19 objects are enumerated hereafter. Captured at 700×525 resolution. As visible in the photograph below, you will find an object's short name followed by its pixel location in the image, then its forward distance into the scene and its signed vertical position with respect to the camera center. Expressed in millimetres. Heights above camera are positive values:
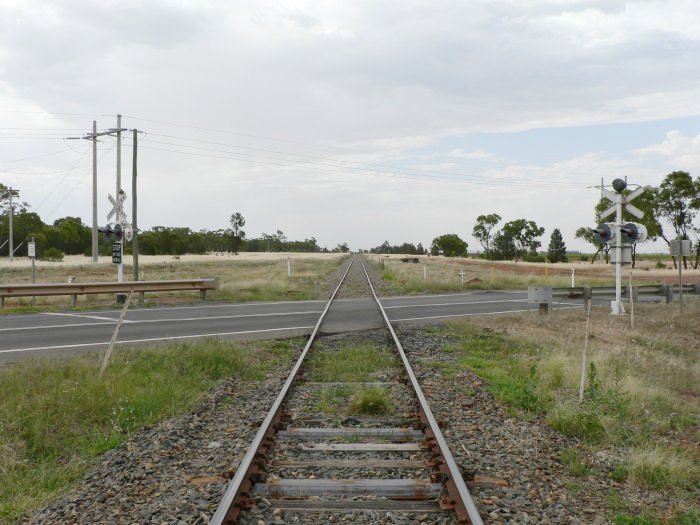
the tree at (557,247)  103638 +1991
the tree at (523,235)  111919 +4519
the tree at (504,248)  114625 +1960
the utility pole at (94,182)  46081 +5977
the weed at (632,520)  4588 -1965
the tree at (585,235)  84375 +3302
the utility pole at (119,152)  35188 +6571
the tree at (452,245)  138750 +3037
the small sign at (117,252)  23141 +272
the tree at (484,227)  122188 +6301
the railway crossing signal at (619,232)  17797 +770
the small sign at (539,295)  17547 -1048
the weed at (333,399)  7578 -1835
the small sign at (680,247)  18981 +350
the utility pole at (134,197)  26141 +2649
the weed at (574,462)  5680 -1952
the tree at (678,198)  58156 +5737
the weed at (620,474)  5582 -1969
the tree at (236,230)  124000 +5846
